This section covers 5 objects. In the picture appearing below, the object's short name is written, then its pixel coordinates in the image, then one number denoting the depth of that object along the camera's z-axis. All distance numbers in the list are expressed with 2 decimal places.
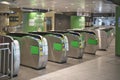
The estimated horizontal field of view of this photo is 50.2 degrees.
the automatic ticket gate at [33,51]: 4.16
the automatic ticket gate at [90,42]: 5.99
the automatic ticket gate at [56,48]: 4.73
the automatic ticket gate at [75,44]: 5.33
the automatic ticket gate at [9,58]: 3.55
